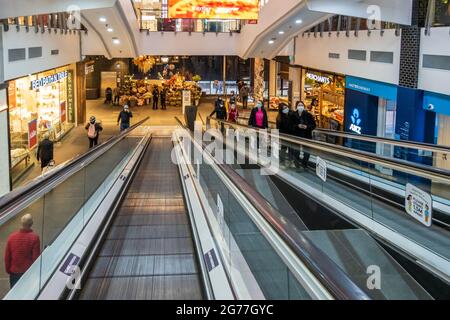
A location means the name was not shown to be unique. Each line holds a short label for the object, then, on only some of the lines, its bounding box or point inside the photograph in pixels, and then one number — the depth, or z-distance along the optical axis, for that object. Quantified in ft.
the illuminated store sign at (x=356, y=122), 50.75
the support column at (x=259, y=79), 102.42
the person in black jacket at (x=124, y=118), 57.72
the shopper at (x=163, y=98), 101.50
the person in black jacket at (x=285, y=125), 30.91
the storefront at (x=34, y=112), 46.73
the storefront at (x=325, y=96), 58.18
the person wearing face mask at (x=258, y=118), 39.75
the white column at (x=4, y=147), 40.01
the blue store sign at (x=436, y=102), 33.96
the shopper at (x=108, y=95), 108.88
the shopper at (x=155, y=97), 100.78
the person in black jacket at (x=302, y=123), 33.55
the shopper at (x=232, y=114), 58.13
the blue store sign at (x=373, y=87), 42.66
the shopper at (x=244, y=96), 98.89
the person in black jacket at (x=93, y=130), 51.88
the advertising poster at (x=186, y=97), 89.45
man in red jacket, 13.29
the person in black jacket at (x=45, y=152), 42.78
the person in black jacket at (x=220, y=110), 61.26
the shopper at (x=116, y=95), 106.46
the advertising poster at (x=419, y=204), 16.37
